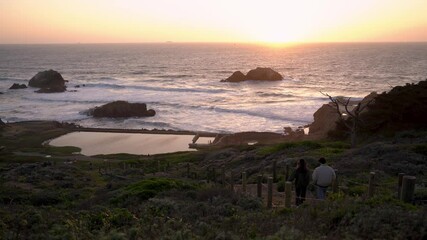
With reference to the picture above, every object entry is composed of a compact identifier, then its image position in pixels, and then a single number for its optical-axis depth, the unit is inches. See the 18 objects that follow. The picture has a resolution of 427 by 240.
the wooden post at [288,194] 445.6
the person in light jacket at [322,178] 470.6
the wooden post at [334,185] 511.5
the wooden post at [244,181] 568.2
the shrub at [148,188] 601.9
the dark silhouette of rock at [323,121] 1668.4
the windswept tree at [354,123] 1054.4
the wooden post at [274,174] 719.1
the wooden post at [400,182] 433.1
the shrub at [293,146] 1114.1
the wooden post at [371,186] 444.1
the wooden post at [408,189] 376.8
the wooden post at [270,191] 474.4
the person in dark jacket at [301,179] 490.9
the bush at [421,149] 830.8
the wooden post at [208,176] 797.9
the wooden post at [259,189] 535.7
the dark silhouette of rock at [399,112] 1237.7
